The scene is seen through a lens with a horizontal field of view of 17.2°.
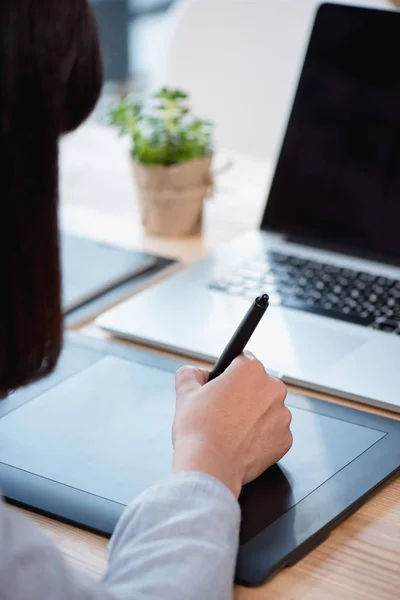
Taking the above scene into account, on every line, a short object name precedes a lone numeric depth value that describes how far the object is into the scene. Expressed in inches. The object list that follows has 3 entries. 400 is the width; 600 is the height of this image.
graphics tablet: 31.6
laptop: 40.3
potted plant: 47.6
